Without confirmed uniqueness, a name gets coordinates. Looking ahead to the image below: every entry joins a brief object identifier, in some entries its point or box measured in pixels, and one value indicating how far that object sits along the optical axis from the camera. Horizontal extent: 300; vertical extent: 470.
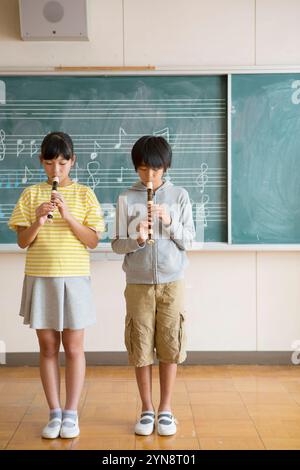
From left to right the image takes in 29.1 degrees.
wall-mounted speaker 3.12
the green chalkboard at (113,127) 3.26
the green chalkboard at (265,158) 3.27
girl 2.23
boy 2.26
